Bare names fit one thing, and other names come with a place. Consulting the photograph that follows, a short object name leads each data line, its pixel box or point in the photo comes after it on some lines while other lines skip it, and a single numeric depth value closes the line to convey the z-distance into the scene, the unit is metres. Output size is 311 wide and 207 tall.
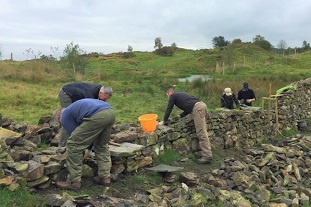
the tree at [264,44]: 45.97
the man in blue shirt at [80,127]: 4.18
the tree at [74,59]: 18.95
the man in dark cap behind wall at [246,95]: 9.53
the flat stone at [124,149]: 4.89
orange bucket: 5.98
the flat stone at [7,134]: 5.23
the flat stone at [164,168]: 5.22
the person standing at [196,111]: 6.34
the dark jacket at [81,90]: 5.20
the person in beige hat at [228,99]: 8.60
